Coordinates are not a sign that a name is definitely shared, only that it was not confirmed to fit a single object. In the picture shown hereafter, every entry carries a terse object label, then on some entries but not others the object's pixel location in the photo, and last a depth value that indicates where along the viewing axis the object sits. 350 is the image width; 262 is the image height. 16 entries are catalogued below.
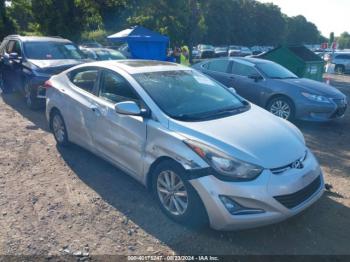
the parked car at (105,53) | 13.34
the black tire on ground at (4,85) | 10.34
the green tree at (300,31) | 85.56
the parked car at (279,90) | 7.80
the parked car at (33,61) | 8.23
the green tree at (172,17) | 19.00
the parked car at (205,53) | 39.06
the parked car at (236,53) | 36.47
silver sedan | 3.35
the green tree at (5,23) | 30.62
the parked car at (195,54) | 39.16
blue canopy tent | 16.11
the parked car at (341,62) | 26.09
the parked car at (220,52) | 39.63
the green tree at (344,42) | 117.05
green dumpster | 12.52
